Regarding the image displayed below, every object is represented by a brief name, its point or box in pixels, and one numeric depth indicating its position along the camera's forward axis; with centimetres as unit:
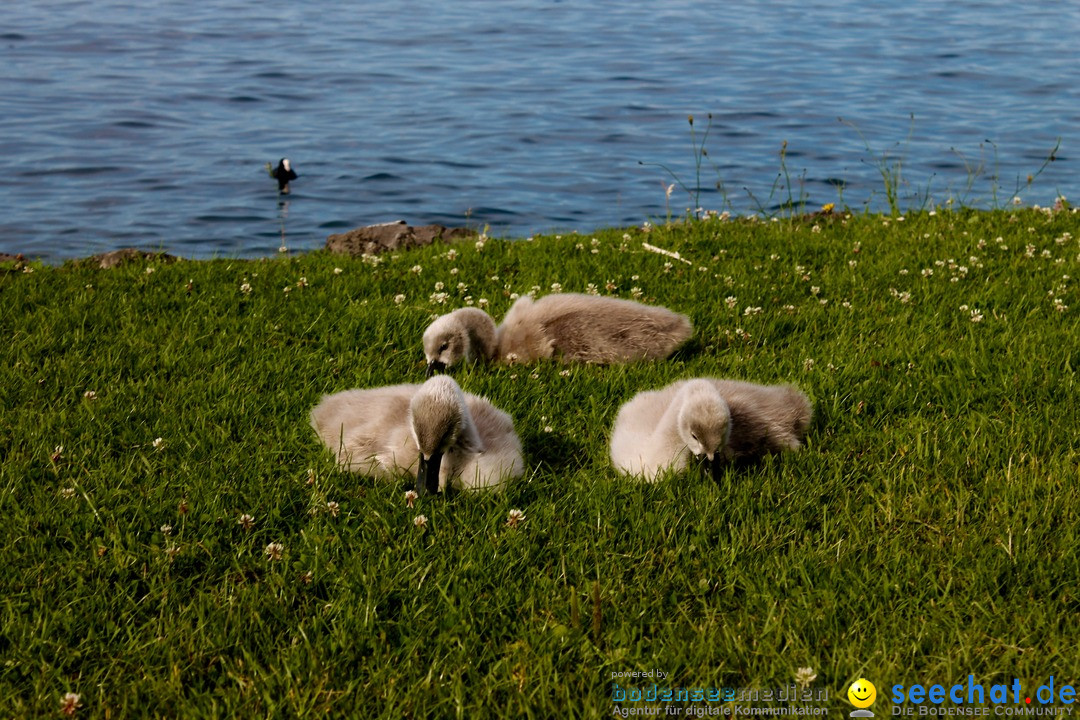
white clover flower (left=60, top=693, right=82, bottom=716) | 404
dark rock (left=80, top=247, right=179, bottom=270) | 1023
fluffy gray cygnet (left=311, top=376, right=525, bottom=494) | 546
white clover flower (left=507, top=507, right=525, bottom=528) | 517
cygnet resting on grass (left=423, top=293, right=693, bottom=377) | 760
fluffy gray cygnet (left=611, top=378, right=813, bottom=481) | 555
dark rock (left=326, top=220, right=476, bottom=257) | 1197
